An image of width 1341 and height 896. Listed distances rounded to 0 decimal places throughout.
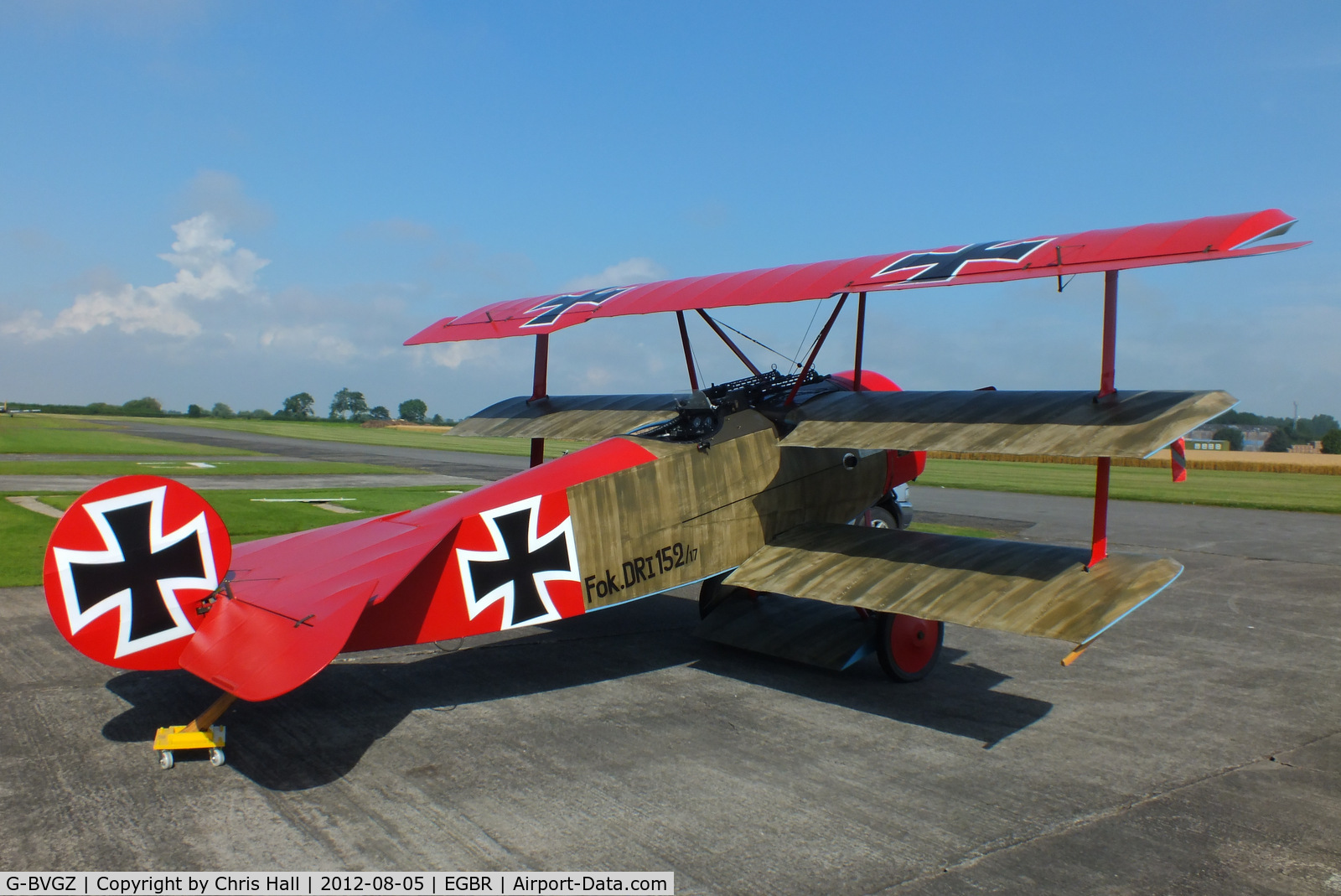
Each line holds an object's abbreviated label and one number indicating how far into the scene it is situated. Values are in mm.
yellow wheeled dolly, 5668
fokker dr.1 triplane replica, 5336
